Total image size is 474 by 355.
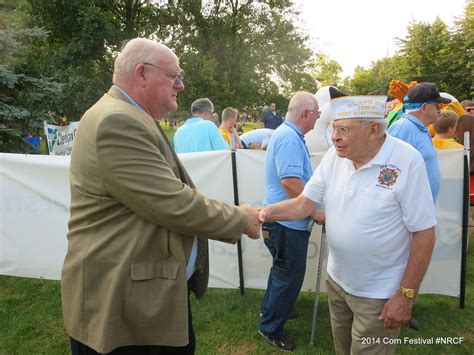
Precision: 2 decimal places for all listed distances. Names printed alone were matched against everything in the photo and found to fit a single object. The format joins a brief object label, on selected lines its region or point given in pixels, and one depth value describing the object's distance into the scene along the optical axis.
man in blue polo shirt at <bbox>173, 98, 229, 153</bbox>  5.64
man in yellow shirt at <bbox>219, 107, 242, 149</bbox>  7.27
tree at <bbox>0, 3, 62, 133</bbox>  8.43
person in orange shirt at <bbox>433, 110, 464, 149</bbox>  4.96
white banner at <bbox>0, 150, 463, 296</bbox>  4.29
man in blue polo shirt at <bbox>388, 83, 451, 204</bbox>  3.73
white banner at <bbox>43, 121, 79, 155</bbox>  9.59
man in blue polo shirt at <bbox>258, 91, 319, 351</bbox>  3.30
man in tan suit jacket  1.81
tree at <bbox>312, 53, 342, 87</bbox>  56.91
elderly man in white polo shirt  2.14
